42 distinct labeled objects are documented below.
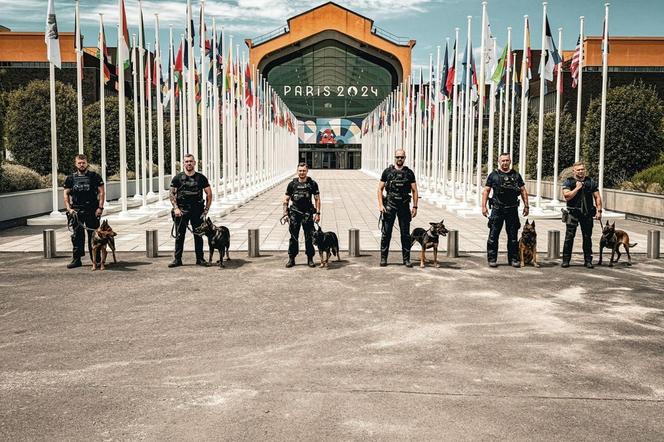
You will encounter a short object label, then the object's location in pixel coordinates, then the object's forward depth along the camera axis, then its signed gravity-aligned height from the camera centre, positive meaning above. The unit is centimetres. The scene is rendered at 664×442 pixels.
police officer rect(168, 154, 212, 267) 1275 -63
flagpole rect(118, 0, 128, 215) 2105 +205
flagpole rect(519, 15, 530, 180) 2306 +266
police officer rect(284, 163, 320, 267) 1270 -76
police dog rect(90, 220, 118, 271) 1209 -129
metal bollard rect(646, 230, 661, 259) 1395 -152
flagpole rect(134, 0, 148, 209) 2333 +306
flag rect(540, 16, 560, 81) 2341 +386
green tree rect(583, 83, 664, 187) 2798 +138
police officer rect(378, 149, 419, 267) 1262 -59
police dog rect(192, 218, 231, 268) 1257 -123
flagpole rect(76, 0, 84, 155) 2138 +331
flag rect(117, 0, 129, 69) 2130 +383
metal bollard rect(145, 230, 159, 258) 1376 -150
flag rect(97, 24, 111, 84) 2239 +379
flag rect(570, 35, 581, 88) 2433 +367
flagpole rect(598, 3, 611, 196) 2353 +269
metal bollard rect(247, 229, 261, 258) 1388 -151
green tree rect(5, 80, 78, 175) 2872 +160
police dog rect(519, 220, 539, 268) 1253 -140
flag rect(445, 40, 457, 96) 2820 +377
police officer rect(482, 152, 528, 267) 1252 -66
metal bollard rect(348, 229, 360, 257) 1418 -152
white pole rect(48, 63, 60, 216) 2058 +59
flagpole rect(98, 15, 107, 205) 2198 +279
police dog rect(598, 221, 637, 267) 1291 -132
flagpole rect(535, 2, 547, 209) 2305 +227
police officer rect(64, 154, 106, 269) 1259 -63
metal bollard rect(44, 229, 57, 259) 1362 -148
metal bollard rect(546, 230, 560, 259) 1379 -153
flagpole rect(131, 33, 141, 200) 2489 +271
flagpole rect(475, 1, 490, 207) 2359 +335
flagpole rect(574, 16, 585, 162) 2411 +409
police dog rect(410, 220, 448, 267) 1241 -122
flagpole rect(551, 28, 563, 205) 2478 +234
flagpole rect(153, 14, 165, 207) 2591 +232
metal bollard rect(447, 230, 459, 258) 1391 -150
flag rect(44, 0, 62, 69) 2031 +382
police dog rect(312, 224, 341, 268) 1234 -132
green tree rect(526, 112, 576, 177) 3791 +122
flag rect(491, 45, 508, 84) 2578 +370
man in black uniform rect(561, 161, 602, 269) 1254 -69
